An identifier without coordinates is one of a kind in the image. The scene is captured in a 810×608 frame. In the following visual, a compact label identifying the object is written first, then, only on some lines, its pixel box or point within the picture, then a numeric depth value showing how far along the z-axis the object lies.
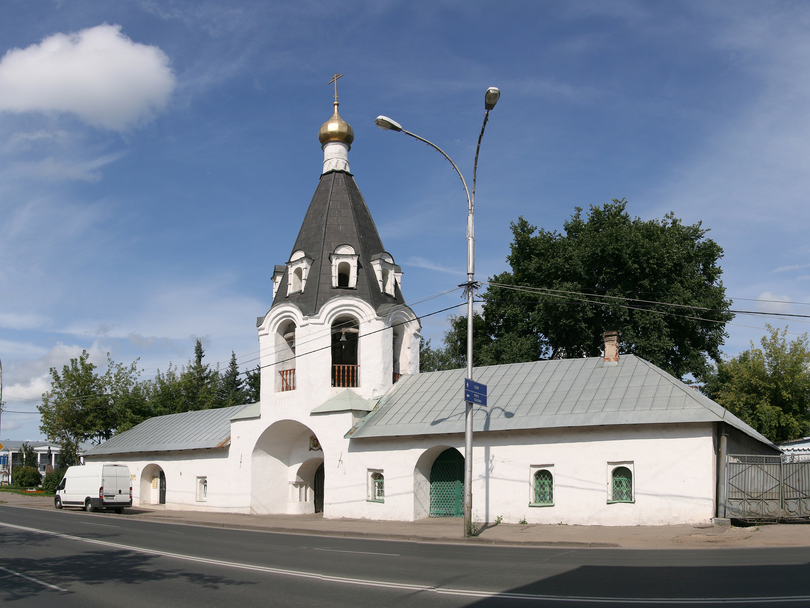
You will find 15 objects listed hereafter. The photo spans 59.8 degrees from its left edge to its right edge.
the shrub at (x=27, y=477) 52.06
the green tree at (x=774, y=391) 31.05
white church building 17.98
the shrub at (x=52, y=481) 43.22
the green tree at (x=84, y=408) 41.88
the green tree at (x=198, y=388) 49.34
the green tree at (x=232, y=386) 61.77
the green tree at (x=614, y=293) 29.41
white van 27.53
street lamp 15.71
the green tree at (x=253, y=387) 57.88
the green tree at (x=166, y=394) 45.66
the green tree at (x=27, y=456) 66.76
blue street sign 16.05
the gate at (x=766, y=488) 17.36
